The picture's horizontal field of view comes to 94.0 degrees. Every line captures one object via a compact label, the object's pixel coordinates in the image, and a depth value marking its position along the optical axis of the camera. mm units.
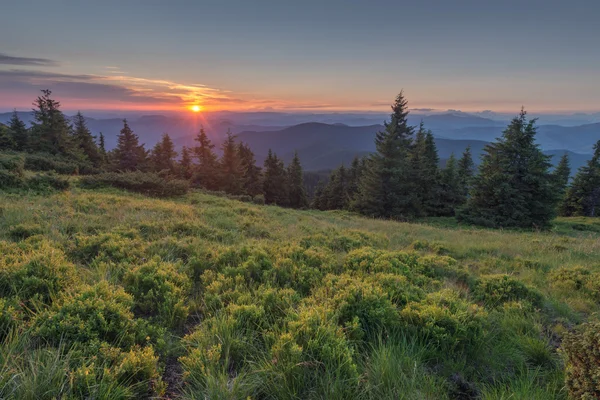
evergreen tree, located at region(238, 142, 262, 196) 43084
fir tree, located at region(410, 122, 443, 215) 30414
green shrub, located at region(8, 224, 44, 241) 5586
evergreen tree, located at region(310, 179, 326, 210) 53344
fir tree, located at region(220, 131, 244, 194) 37969
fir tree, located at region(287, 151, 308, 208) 48500
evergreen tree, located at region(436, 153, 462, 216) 34062
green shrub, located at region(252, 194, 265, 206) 26938
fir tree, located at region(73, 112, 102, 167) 38781
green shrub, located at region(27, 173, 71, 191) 11244
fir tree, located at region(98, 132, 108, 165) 42078
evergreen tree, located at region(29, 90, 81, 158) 29703
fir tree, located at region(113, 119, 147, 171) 34594
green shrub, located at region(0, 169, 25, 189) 10694
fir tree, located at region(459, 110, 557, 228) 23938
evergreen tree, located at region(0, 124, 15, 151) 29344
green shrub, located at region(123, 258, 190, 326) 3568
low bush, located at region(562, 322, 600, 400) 2258
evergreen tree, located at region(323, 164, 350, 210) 49406
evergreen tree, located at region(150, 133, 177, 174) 38312
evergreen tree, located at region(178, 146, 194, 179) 38400
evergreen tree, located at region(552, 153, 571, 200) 40788
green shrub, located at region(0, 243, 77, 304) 3447
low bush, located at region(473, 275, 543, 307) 4477
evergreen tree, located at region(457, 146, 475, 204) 36188
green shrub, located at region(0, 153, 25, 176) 11842
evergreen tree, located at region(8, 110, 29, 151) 31048
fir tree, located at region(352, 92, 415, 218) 28484
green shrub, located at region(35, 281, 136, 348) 2734
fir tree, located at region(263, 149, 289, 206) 45469
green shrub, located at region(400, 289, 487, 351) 3173
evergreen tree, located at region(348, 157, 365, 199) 48281
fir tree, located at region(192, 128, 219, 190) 37312
